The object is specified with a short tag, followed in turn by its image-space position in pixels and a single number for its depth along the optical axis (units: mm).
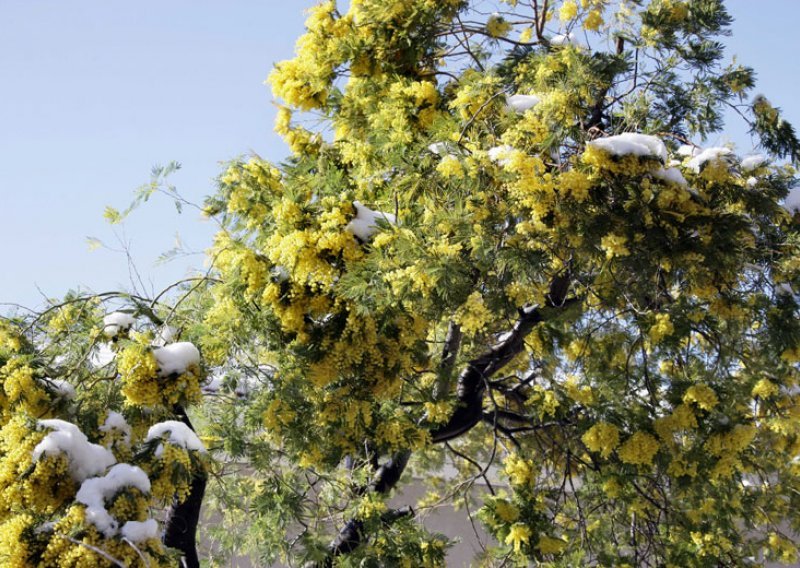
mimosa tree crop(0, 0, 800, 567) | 5012
